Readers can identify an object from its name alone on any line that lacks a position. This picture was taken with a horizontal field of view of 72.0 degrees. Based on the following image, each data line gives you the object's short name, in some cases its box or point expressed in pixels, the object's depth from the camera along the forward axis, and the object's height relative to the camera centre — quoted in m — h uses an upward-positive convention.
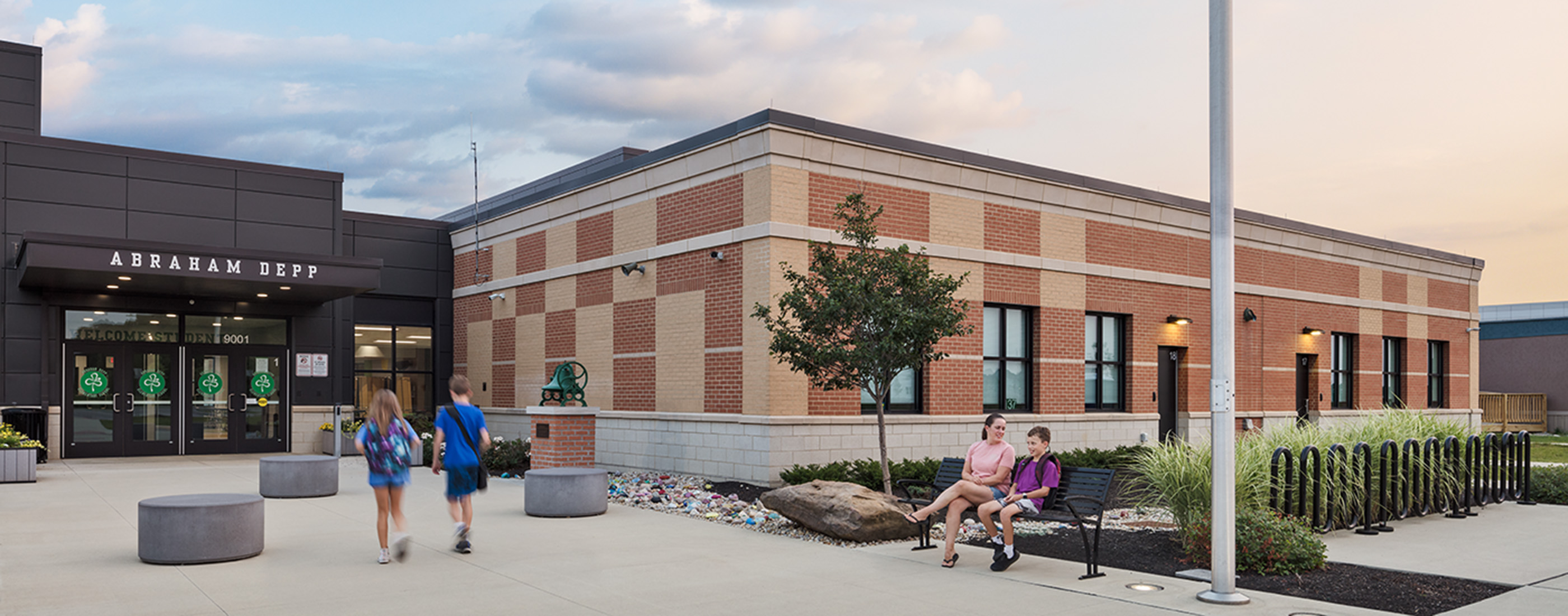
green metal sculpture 18.56 -0.80
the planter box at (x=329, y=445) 23.44 -2.31
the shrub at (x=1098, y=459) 18.61 -2.06
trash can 19.48 -1.52
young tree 13.33 +0.32
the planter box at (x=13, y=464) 16.78 -1.96
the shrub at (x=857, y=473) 15.23 -1.89
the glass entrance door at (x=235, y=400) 22.75 -1.33
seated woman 9.89 -1.30
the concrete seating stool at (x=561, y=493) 13.00 -1.86
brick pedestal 17.36 -1.56
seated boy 9.58 -1.37
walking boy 10.37 -1.06
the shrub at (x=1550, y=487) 15.63 -2.11
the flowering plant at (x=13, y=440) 17.08 -1.63
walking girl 9.78 -1.07
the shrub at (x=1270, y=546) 9.35 -1.78
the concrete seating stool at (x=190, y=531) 9.43 -1.70
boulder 11.06 -1.79
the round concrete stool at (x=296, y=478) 14.91 -1.93
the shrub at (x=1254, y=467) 10.61 -1.27
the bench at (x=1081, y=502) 9.48 -1.47
